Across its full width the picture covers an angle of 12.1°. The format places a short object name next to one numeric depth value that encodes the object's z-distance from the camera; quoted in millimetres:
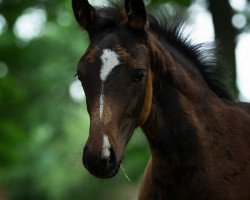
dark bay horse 9077
